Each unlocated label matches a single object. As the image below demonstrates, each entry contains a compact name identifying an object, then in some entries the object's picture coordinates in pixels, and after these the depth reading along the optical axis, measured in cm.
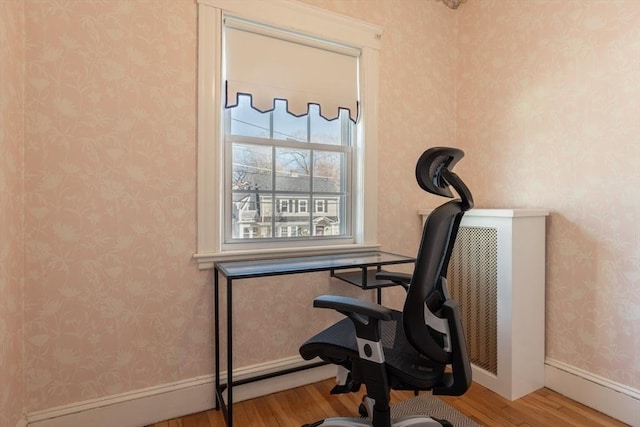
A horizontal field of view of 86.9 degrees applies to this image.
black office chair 114
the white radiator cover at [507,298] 194
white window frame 181
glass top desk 155
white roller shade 192
